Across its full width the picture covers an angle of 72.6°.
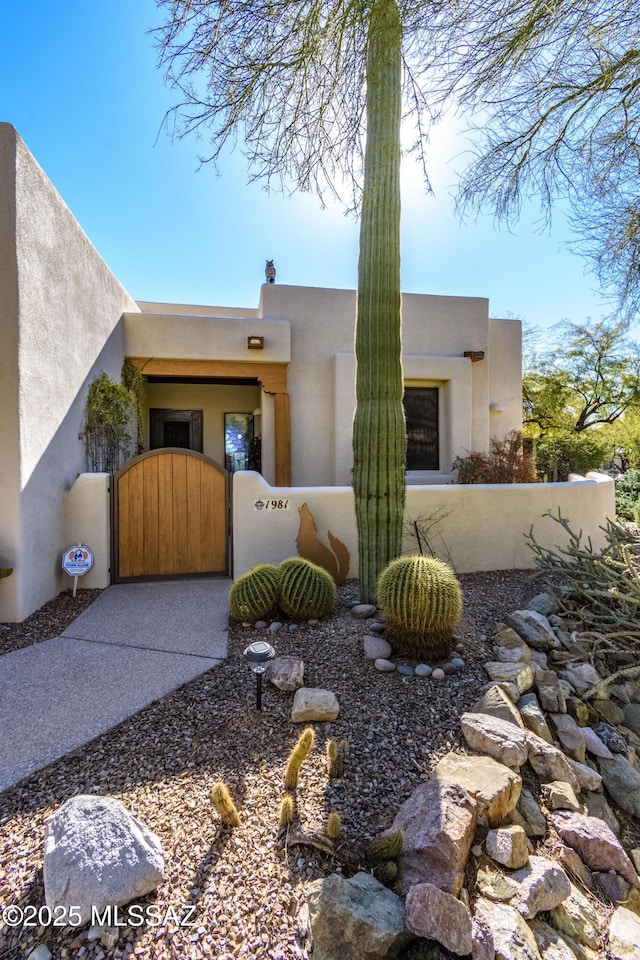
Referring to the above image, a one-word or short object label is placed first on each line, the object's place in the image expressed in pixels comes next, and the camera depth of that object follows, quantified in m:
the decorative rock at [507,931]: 1.77
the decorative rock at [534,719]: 3.35
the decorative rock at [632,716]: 4.10
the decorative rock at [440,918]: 1.75
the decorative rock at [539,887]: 2.03
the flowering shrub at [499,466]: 8.77
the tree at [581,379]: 18.23
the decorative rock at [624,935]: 2.04
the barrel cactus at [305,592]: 4.69
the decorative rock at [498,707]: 3.19
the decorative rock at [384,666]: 3.74
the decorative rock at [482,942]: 1.75
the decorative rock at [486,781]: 2.39
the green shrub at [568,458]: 11.09
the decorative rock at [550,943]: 1.87
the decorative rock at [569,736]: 3.41
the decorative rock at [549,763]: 2.89
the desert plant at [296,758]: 2.44
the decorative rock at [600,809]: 2.98
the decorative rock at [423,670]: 3.69
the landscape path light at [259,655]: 2.97
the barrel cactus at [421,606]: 3.84
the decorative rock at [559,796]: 2.71
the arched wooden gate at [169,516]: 6.41
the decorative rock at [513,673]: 3.71
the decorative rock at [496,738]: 2.79
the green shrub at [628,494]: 11.15
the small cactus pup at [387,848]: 2.07
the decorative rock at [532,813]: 2.54
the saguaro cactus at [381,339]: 4.78
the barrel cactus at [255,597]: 4.77
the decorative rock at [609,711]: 4.08
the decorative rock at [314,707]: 3.10
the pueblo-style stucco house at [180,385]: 5.05
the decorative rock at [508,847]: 2.20
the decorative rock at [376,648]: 3.94
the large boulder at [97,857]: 1.78
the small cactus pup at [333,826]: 2.14
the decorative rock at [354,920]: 1.70
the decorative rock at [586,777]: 3.11
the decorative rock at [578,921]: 2.05
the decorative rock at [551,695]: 3.77
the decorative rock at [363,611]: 4.80
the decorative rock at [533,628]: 4.55
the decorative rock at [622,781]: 3.21
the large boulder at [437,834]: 2.01
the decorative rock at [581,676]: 4.17
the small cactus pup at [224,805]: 2.16
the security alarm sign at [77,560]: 5.82
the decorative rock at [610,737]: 3.66
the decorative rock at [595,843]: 2.49
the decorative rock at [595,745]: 3.54
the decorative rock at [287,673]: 3.48
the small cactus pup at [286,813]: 2.22
